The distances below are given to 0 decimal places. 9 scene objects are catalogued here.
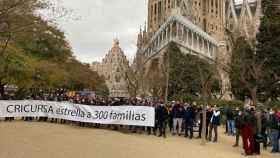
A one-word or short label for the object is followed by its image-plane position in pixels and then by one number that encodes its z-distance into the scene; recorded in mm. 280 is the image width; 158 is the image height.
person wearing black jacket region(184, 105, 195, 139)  20281
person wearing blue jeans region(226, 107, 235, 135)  24536
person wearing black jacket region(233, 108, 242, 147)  17047
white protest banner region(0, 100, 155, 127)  20125
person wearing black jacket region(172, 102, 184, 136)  20578
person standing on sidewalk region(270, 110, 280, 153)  17475
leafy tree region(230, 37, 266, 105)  32531
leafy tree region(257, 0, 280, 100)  37719
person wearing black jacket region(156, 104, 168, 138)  20062
